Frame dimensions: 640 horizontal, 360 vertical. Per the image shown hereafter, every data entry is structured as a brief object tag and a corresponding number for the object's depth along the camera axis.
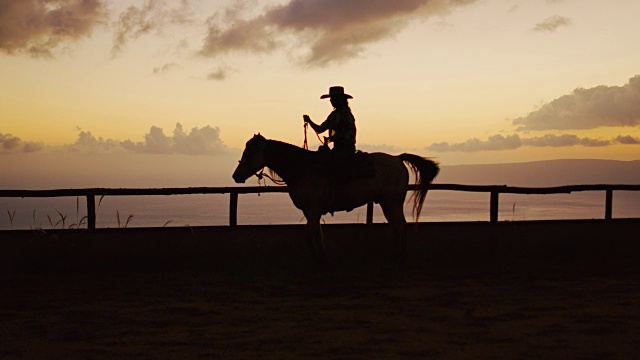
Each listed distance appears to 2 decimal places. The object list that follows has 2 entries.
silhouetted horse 10.26
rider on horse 10.22
